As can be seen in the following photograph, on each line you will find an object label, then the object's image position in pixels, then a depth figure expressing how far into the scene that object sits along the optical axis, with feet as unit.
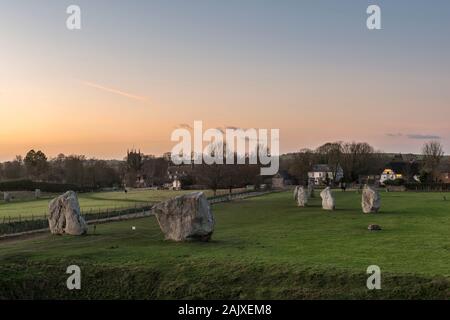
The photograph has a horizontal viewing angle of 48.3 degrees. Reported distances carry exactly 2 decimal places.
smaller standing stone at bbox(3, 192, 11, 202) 288.37
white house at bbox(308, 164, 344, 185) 422.41
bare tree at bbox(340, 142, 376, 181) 426.51
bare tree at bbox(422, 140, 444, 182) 379.18
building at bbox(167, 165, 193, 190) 424.05
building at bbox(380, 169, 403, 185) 477.28
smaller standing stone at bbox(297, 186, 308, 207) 178.04
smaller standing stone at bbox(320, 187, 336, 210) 155.84
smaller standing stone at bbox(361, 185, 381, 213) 137.28
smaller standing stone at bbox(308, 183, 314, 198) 238.52
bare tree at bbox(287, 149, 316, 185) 444.96
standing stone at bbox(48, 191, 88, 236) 102.17
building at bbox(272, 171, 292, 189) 452.92
